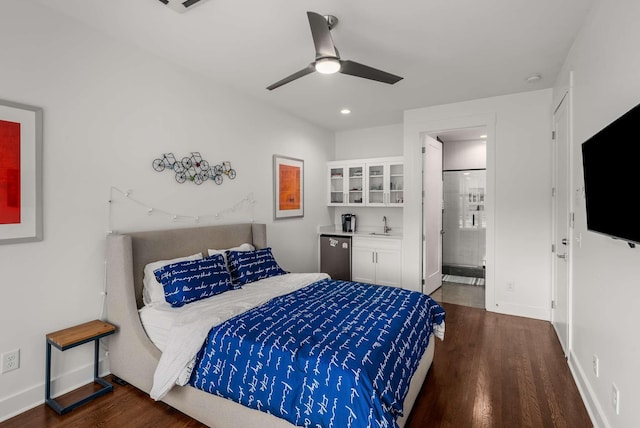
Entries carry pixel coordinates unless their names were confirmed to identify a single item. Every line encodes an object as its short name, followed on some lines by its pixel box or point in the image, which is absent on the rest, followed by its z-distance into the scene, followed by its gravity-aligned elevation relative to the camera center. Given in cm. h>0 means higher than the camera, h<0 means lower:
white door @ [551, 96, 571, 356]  289 -14
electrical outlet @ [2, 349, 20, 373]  211 -98
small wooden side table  216 -87
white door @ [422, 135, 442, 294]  465 -3
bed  195 -97
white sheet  204 -76
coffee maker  571 -19
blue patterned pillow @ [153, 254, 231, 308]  255 -56
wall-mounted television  129 +16
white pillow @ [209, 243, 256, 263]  324 -39
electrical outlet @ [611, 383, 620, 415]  173 -102
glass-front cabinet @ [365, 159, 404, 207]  516 +50
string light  268 +3
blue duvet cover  156 -81
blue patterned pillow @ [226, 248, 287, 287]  316 -55
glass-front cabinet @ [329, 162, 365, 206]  548 +48
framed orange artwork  446 +37
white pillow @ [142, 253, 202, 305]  261 -61
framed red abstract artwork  209 +27
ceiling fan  202 +105
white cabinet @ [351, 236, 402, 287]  476 -74
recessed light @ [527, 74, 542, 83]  336 +142
